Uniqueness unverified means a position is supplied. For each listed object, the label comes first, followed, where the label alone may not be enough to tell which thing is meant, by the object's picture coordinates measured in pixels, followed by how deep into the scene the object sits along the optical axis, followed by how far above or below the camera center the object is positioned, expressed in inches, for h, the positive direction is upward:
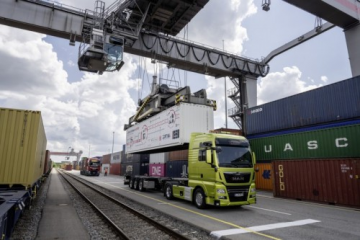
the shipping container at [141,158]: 1029.1 +28.0
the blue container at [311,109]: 602.4 +168.8
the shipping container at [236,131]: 954.1 +137.9
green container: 555.8 +59.7
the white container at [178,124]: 521.7 +94.1
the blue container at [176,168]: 879.4 -11.8
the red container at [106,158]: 2806.8 +62.1
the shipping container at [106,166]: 2627.7 -27.0
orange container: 777.7 -37.7
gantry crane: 668.7 +425.7
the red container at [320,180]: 477.1 -30.7
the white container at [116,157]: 2221.9 +63.2
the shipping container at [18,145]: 338.0 +24.6
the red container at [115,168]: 2207.2 -42.7
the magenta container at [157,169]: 1058.2 -21.3
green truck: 399.2 -10.2
